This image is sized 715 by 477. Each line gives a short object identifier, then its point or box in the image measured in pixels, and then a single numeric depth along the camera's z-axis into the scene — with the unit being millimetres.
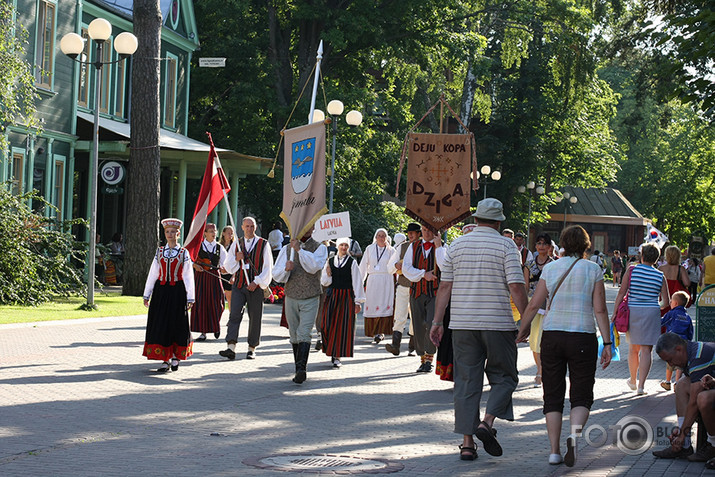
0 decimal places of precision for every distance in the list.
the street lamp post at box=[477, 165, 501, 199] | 42188
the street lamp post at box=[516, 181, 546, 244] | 48688
